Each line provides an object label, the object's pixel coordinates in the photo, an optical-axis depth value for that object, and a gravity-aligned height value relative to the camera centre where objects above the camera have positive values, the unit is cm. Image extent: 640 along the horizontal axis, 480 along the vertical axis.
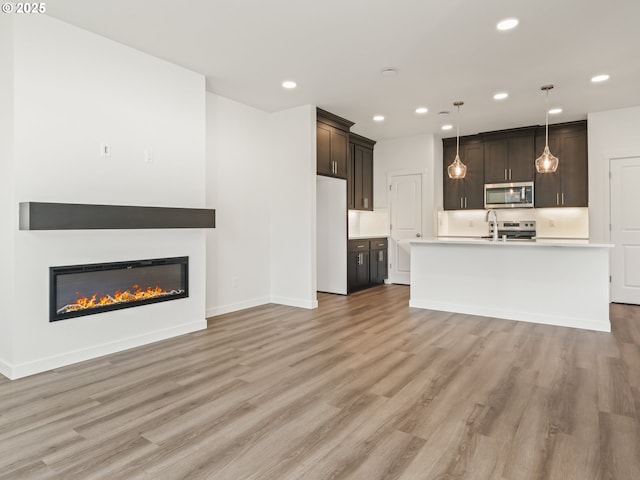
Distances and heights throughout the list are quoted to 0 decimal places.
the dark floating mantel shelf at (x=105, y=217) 295 +22
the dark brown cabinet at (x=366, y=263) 668 -41
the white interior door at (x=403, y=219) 756 +44
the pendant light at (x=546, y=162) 481 +98
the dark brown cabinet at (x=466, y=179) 740 +121
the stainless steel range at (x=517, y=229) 714 +21
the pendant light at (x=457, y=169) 542 +100
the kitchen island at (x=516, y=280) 440 -50
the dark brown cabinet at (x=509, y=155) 692 +156
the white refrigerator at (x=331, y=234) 654 +12
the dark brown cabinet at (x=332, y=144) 581 +153
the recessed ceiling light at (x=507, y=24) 323 +184
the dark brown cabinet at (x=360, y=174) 724 +131
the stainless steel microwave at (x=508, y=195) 693 +84
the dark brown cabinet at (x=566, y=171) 649 +119
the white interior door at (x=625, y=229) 571 +17
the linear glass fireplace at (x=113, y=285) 326 -41
